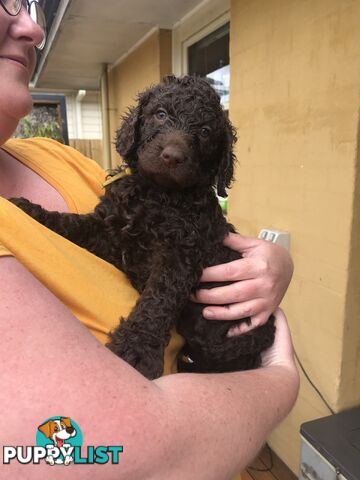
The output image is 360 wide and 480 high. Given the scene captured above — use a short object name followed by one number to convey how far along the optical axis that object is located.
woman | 0.64
